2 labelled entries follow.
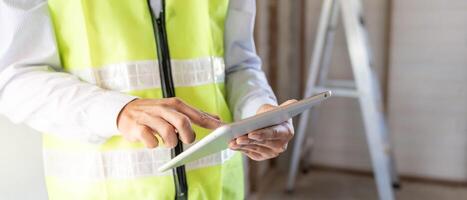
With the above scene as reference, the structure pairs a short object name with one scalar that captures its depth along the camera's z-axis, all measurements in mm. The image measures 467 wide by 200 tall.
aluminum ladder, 2277
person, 637
